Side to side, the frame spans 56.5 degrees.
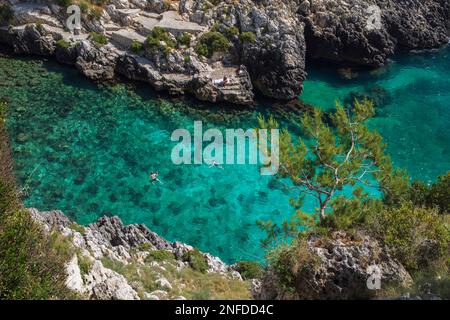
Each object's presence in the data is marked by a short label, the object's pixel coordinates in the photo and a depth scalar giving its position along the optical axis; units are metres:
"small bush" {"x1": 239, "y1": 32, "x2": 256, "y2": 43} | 49.06
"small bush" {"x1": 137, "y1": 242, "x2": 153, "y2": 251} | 28.13
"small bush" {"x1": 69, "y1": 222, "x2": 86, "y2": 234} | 27.41
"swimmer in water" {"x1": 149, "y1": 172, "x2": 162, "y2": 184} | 36.49
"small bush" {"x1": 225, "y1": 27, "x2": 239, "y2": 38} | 49.59
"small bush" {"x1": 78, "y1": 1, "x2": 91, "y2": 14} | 51.28
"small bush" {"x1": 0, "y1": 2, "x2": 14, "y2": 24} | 51.56
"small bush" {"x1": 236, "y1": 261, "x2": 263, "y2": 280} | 27.47
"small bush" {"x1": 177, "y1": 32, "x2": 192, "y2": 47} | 48.97
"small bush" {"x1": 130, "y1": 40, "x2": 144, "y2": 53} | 48.56
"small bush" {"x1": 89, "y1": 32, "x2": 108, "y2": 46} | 49.69
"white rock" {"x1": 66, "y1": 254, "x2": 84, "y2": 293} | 17.88
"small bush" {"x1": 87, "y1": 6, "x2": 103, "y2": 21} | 51.28
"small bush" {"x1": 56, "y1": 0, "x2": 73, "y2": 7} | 51.62
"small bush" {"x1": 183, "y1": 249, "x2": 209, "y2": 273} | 27.23
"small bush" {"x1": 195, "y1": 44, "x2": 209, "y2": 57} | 48.34
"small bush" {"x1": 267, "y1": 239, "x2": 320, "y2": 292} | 16.33
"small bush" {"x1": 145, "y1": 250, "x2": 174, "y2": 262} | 26.75
